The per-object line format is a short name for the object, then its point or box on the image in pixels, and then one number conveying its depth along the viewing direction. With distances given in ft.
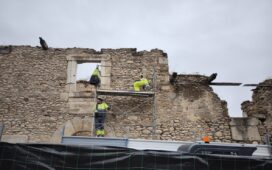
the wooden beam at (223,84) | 32.76
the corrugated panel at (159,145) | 16.70
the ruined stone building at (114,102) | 29.91
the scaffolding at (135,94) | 30.07
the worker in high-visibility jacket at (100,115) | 28.96
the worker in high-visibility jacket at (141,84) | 31.14
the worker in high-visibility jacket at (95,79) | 30.96
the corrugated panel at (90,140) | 17.97
